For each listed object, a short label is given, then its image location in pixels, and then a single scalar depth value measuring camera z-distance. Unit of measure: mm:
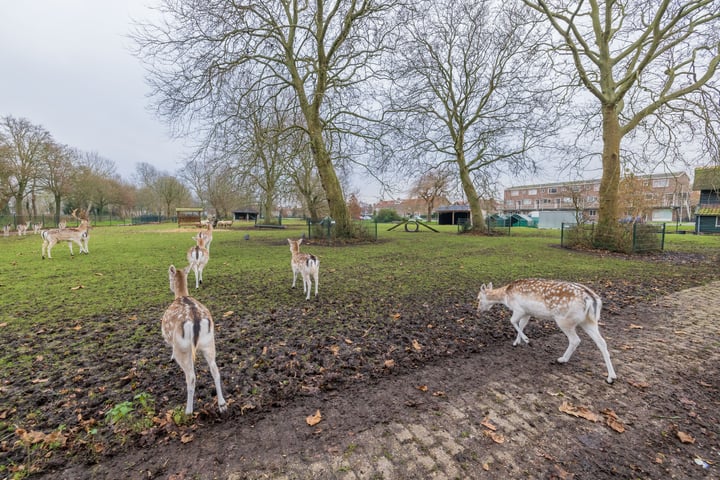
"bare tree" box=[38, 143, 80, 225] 34125
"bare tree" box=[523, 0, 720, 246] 12438
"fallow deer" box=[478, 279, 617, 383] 3777
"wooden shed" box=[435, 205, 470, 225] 50094
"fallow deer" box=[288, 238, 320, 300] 6840
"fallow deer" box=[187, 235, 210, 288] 7887
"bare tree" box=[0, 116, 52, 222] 31062
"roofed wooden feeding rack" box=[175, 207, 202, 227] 40781
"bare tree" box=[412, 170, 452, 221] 53641
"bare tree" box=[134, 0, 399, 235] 11516
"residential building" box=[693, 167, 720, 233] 30734
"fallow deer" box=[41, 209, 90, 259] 12344
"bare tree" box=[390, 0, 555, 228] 17844
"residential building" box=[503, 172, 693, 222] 19059
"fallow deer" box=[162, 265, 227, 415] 2838
